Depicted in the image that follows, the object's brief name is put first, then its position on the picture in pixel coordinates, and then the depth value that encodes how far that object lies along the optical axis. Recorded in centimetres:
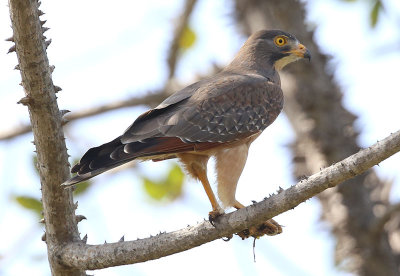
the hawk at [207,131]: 1166
